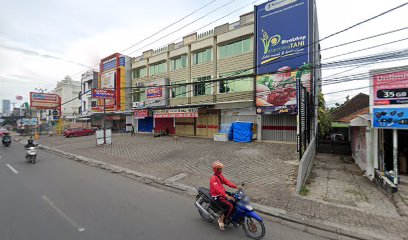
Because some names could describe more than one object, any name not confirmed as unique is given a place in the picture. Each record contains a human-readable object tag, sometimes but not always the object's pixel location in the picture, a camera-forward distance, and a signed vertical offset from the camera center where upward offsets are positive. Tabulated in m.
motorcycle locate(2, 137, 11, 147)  20.19 -1.98
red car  28.12 -1.63
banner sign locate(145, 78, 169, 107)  24.58 +3.23
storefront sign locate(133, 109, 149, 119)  25.34 +0.92
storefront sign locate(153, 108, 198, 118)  19.95 +0.78
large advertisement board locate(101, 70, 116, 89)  30.77 +6.54
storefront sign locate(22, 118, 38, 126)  37.09 +0.02
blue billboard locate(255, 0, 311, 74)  14.76 +6.56
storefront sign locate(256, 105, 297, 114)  14.95 +0.77
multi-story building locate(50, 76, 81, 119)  50.72 +7.20
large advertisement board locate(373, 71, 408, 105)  7.21 +1.14
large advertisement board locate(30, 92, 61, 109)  33.47 +3.57
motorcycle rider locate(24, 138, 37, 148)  12.20 -1.41
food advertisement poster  14.87 +2.23
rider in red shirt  4.16 -1.57
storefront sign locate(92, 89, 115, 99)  20.31 +2.81
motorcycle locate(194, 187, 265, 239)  3.98 -2.02
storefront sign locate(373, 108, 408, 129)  7.09 +0.02
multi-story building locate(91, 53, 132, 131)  30.38 +5.60
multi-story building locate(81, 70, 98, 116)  37.41 +6.53
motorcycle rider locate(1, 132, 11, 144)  20.36 -1.51
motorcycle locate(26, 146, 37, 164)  11.70 -1.90
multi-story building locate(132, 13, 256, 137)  18.17 +4.32
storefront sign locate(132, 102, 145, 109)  27.50 +2.20
